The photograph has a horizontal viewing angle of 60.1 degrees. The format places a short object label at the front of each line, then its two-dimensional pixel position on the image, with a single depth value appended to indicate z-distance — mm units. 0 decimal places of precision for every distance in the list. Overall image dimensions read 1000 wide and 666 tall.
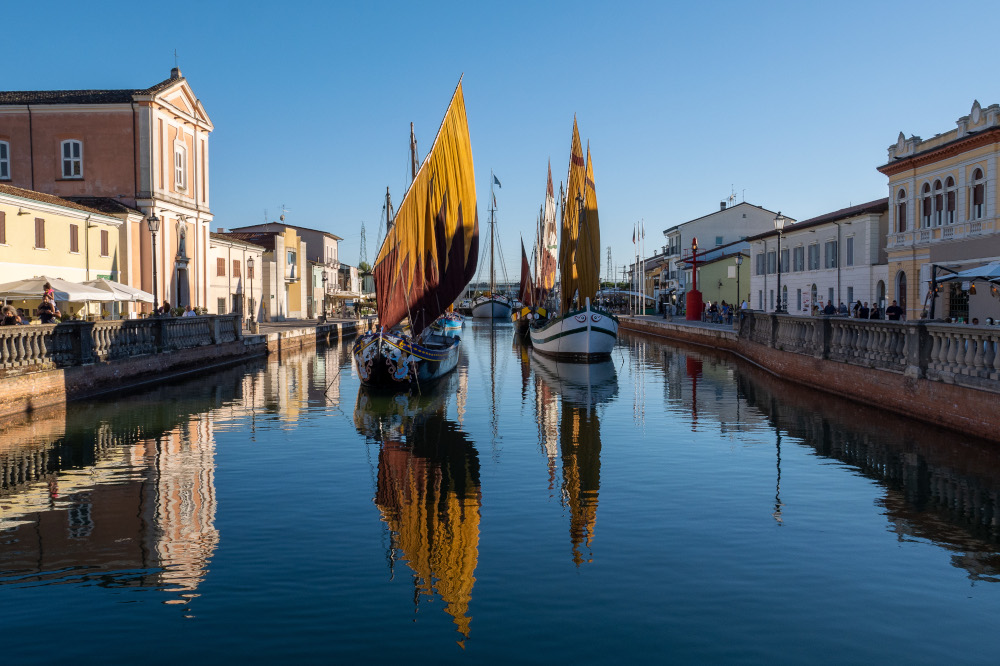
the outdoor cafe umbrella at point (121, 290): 32625
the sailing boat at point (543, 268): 63562
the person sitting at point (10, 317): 25078
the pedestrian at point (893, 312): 33475
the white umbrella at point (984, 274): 22156
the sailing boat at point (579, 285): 40406
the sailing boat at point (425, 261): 26516
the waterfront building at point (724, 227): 89438
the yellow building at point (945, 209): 34594
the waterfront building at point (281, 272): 70000
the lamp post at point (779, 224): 34750
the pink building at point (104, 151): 42719
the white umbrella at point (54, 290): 29547
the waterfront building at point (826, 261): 48312
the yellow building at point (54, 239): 31812
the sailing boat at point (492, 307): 109738
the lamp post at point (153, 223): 29766
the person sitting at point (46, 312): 26172
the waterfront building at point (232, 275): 57062
